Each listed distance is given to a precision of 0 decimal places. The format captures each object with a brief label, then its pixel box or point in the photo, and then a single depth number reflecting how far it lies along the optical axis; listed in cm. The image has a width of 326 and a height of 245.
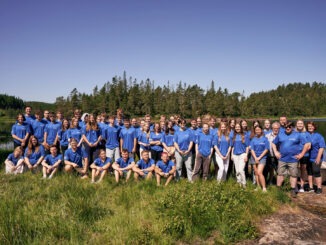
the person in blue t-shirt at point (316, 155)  828
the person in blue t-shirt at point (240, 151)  848
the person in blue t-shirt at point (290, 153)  803
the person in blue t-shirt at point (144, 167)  891
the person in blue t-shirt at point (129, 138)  1039
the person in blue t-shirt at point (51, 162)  961
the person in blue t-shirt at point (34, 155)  1020
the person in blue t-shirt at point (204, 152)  896
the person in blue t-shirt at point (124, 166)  905
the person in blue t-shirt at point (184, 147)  929
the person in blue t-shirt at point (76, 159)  980
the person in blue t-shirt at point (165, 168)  872
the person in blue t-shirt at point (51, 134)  1094
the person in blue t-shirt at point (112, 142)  1049
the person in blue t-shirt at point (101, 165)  924
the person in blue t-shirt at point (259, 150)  816
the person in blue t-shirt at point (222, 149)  868
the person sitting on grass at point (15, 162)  1010
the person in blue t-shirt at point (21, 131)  1086
